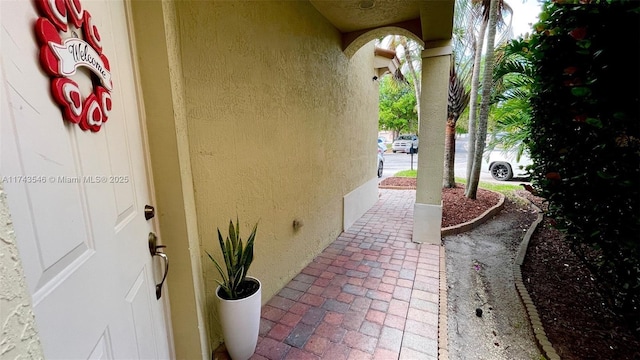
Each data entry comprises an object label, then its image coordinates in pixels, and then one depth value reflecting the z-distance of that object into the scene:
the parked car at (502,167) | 8.55
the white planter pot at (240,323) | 1.72
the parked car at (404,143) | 20.44
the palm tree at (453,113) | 6.50
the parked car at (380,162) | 10.45
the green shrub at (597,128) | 1.57
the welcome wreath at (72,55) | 0.66
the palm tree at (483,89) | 5.21
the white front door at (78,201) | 0.57
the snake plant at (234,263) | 1.77
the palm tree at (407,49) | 7.74
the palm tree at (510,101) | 3.95
